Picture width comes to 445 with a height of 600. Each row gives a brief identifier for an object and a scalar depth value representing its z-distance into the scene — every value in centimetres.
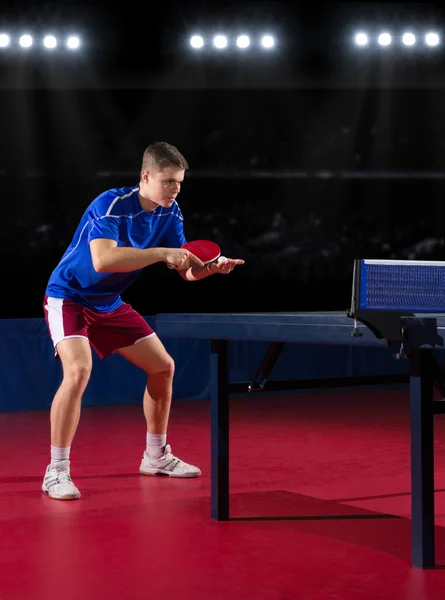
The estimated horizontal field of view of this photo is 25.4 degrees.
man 437
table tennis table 314
